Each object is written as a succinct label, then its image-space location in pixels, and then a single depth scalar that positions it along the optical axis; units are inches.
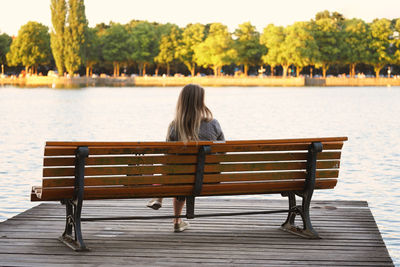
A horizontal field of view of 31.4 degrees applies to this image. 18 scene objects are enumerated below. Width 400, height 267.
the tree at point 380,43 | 4200.3
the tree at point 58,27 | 3678.6
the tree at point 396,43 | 4291.3
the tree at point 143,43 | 4343.0
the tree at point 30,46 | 4394.7
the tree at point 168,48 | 4343.0
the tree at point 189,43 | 4347.9
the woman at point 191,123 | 248.5
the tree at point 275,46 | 3951.8
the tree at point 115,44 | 4296.8
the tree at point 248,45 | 4180.6
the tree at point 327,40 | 4069.9
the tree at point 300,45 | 3818.9
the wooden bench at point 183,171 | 233.1
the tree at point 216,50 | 4060.8
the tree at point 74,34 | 3673.7
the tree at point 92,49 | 3912.4
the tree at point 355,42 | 4148.6
